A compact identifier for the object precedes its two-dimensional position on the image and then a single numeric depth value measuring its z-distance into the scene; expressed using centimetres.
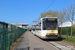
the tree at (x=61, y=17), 1092
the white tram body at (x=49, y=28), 802
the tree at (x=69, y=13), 870
